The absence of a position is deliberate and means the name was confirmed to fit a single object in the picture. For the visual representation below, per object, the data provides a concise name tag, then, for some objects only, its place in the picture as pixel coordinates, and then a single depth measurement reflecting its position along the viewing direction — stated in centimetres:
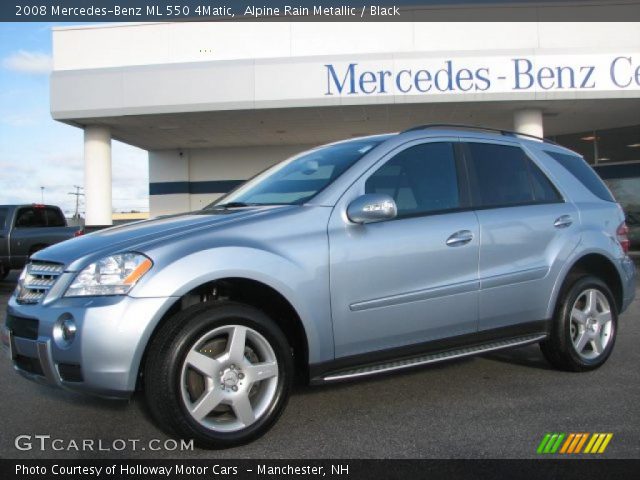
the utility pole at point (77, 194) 7891
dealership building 1622
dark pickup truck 1270
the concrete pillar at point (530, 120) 1753
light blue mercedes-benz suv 307
